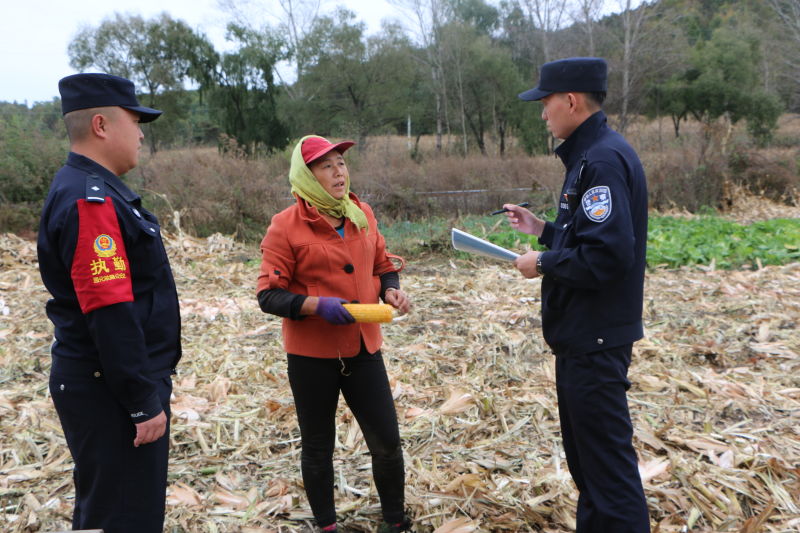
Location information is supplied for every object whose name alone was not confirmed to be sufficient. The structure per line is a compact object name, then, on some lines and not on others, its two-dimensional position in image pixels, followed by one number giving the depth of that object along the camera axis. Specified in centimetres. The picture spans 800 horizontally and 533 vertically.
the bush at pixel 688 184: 1650
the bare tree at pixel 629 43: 2989
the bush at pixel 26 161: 1283
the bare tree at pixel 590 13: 3086
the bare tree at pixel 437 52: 3344
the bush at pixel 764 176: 1695
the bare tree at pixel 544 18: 3403
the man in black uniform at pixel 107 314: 211
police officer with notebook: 249
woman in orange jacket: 298
